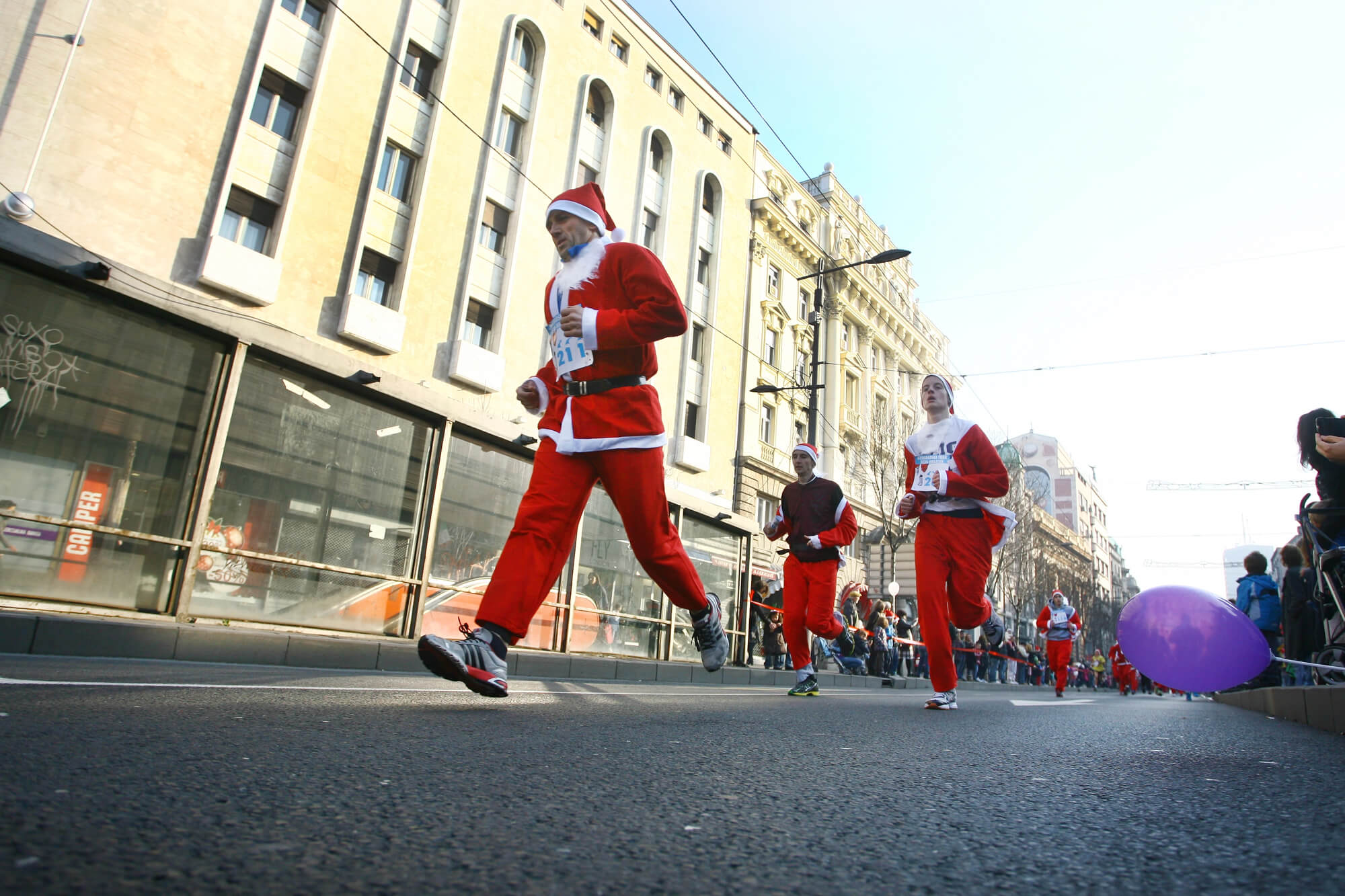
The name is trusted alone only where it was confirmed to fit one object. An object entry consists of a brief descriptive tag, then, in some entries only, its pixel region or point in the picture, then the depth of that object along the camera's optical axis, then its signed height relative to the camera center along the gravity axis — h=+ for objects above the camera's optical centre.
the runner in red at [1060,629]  15.94 +0.96
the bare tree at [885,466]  29.75 +7.42
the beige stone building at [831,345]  28.06 +12.66
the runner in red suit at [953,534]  5.09 +0.84
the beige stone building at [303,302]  8.52 +5.02
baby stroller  3.70 +0.59
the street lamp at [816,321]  17.17 +7.52
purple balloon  3.61 +0.22
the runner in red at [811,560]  6.66 +0.79
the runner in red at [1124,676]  26.59 +0.33
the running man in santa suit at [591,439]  3.12 +0.79
